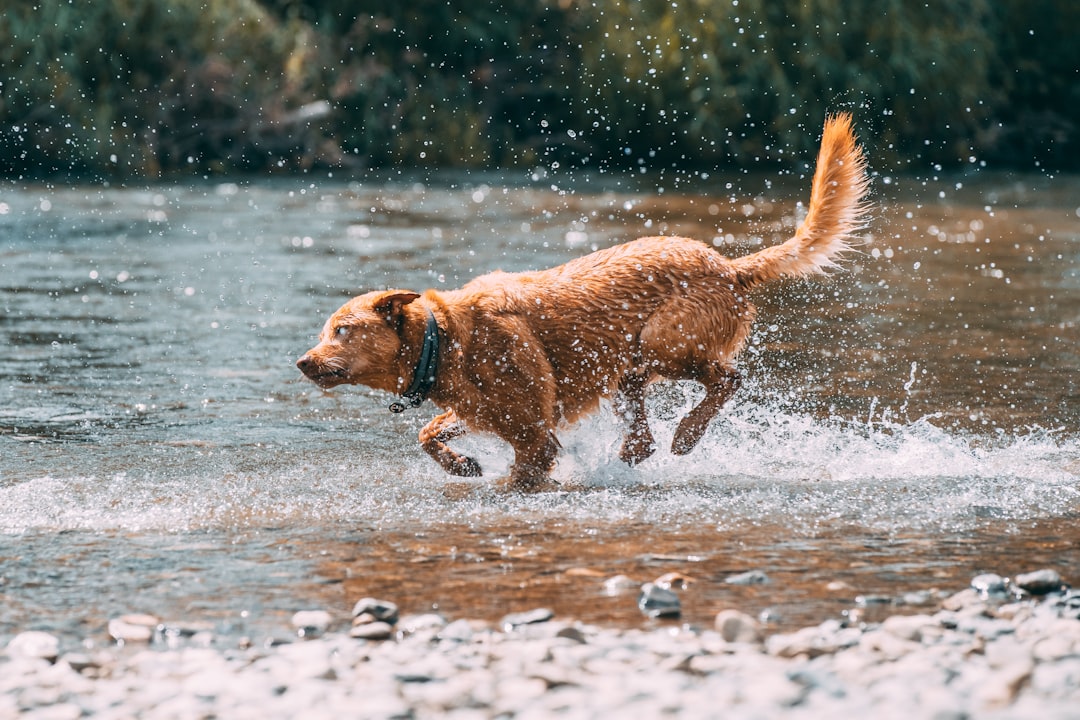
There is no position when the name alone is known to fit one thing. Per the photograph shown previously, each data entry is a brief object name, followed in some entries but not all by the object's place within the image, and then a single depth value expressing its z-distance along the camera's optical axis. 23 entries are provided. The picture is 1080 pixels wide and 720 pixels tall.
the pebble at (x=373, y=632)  9.08
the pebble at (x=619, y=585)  9.94
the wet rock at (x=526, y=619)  9.29
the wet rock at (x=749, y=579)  10.05
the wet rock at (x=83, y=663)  8.62
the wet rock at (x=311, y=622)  9.24
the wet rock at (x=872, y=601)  9.52
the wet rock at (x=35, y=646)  8.82
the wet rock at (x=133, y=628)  9.14
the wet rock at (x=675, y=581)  9.93
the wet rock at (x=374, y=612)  9.34
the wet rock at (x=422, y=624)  9.19
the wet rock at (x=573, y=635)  8.93
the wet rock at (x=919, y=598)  9.56
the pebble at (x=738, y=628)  8.91
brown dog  12.70
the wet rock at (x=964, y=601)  9.43
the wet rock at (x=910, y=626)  8.87
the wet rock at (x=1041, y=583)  9.72
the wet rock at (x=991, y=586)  9.71
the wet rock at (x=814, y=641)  8.62
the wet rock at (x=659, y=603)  9.44
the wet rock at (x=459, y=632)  9.02
